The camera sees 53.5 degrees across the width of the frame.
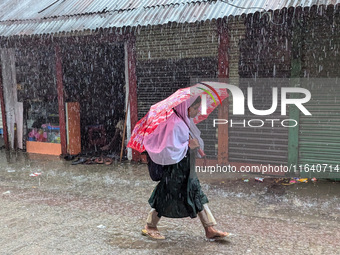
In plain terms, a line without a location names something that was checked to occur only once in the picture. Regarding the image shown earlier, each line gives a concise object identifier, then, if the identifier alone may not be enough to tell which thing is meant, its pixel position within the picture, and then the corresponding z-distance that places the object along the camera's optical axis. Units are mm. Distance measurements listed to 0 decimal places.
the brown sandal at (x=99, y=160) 8477
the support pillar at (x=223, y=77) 7095
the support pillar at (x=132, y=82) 8031
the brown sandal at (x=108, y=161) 8386
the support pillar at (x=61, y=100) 8898
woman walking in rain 3834
